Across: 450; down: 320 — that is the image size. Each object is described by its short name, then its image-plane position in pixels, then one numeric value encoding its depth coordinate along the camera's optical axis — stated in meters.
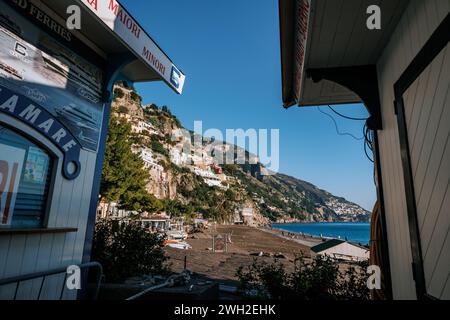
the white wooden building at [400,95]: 2.00
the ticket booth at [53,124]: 3.00
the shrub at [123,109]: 90.88
